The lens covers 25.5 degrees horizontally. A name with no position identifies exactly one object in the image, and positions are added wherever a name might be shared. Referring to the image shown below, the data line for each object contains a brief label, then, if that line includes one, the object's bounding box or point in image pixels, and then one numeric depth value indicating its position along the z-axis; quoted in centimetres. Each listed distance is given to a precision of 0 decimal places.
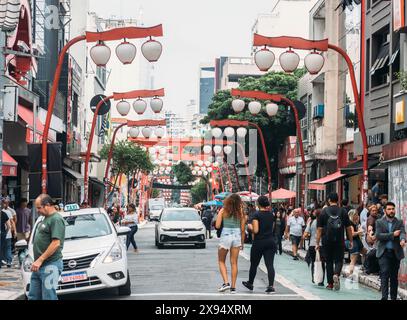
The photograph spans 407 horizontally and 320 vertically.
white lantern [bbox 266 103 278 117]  3319
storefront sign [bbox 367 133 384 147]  3052
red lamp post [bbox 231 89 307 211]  3203
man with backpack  1731
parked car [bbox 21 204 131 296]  1507
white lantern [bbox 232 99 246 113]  3272
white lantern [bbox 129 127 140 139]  4081
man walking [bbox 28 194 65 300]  1140
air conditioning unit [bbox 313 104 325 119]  4534
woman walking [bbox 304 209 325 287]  1941
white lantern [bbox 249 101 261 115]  3291
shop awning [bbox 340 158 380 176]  3163
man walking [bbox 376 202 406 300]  1483
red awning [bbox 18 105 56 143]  2961
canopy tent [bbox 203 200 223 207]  6354
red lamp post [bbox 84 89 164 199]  3173
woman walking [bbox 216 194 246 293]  1630
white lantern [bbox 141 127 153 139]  3956
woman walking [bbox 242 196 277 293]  1631
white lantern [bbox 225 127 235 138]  4450
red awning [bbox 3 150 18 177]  2477
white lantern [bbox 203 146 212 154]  5572
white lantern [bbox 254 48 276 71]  2158
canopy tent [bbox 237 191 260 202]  4905
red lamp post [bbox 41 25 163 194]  2031
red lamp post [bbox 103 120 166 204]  3980
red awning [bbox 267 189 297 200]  4841
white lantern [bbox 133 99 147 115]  3222
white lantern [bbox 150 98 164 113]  3072
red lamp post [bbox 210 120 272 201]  4254
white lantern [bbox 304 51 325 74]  2152
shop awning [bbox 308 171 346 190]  3582
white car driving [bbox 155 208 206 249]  3309
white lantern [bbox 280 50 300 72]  2120
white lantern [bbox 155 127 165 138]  3809
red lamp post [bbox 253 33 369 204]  2159
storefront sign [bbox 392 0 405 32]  2525
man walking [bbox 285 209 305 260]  2846
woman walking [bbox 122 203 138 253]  2977
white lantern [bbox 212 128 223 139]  4559
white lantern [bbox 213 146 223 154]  5613
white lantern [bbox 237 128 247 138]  4375
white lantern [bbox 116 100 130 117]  3209
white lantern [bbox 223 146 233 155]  5609
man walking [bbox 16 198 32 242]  2452
